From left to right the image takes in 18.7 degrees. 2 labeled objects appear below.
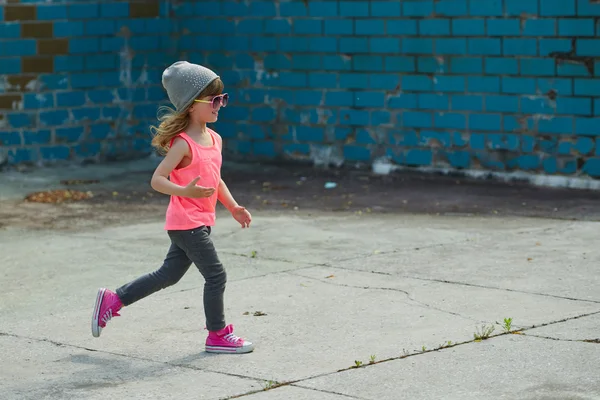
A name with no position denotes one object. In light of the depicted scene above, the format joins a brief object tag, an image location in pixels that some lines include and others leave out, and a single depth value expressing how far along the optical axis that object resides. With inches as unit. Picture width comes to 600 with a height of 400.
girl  350.4
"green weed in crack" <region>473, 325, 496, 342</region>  356.1
